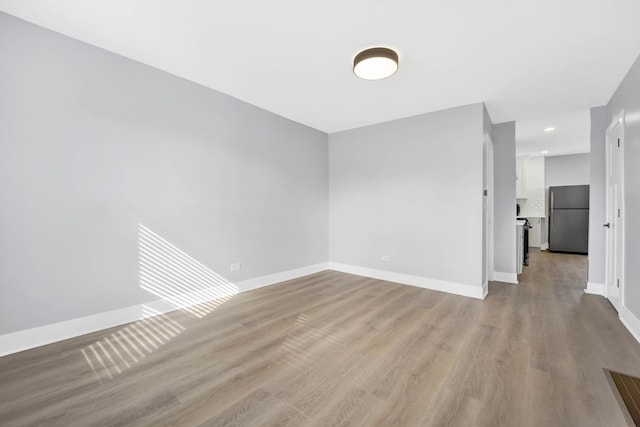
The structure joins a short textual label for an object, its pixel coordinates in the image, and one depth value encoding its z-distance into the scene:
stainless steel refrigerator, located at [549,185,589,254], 6.51
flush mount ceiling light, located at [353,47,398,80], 2.30
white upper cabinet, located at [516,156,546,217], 6.91
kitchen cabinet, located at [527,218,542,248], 7.39
